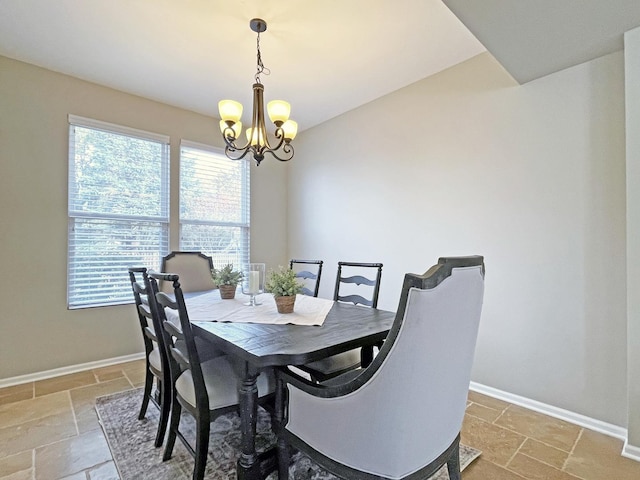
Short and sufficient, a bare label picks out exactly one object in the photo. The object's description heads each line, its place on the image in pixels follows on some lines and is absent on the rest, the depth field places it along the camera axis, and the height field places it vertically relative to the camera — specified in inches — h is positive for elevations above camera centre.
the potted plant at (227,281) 95.5 -12.2
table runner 69.4 -17.2
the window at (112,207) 121.9 +13.2
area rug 64.2 -46.9
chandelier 88.0 +33.7
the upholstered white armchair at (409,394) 38.3 -20.3
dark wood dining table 49.0 -17.3
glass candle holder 84.6 -10.6
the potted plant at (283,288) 74.6 -11.1
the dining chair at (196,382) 56.4 -27.5
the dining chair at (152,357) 69.4 -28.9
